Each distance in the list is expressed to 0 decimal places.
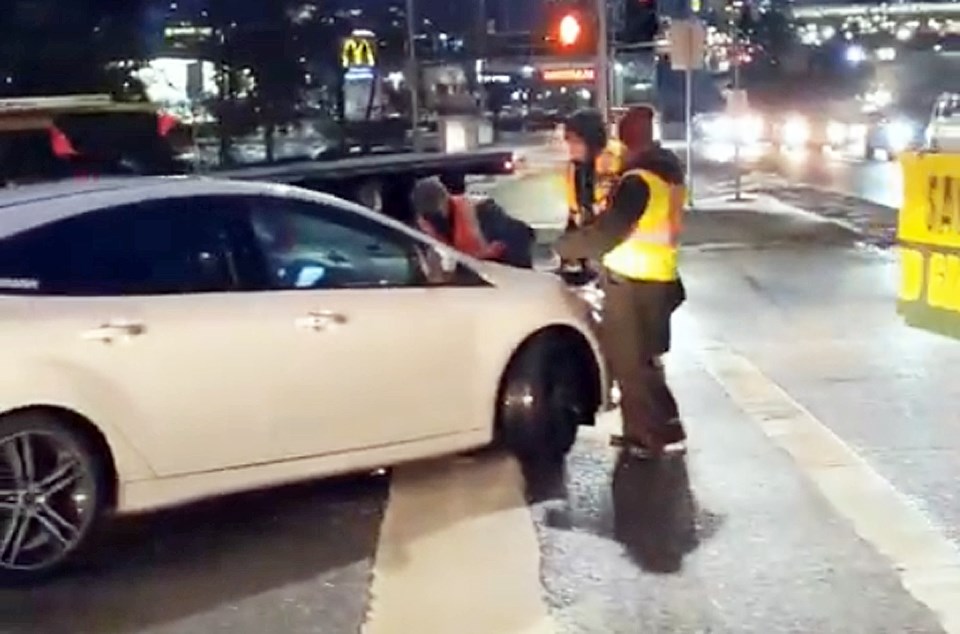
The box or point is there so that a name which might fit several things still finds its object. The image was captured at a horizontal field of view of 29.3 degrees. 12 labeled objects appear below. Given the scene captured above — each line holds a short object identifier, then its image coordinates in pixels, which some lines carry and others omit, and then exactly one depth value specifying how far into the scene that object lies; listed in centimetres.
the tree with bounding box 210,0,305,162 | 4416
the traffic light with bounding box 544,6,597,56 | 2452
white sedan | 727
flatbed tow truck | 1447
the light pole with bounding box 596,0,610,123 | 2441
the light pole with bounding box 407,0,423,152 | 3991
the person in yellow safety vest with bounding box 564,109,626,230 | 1164
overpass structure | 8412
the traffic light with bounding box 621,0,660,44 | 2306
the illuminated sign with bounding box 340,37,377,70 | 3300
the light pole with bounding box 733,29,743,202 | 2977
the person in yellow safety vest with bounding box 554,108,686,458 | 904
